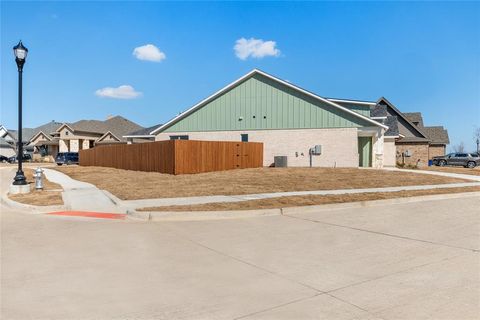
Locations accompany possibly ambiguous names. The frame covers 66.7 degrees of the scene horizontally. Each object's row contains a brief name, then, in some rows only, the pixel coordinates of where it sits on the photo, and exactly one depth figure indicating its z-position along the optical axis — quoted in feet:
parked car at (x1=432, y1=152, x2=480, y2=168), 134.51
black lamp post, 46.73
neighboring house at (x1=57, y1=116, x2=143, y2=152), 188.44
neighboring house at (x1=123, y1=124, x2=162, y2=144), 117.32
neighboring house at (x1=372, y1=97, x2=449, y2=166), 123.44
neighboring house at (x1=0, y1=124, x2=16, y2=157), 271.69
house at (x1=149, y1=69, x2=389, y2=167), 89.40
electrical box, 90.38
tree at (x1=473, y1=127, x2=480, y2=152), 257.09
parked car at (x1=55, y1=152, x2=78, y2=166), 152.74
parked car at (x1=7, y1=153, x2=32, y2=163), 213.05
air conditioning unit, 90.53
